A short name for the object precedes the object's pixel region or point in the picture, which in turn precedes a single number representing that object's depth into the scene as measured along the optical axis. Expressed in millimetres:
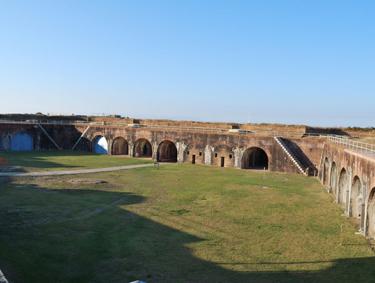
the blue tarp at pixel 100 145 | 49500
